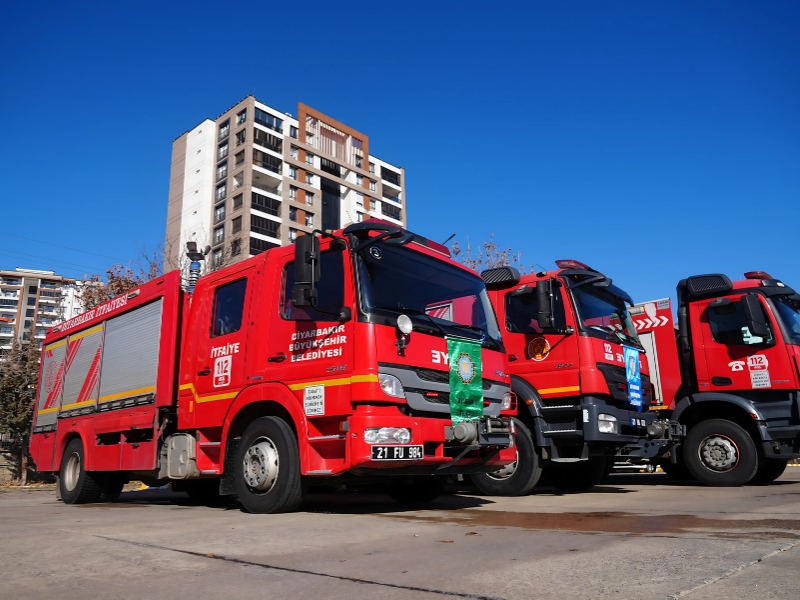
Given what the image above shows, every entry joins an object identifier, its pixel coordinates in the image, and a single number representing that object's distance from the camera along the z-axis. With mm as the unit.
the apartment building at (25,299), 122350
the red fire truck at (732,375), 8898
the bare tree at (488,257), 25641
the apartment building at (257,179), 54750
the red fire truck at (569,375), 7805
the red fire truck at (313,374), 5652
